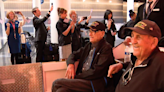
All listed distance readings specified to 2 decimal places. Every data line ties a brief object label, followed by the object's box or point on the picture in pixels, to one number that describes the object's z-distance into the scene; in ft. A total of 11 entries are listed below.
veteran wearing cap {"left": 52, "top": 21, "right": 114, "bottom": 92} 5.82
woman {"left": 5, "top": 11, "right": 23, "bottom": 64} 11.63
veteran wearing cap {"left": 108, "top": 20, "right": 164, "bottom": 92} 3.48
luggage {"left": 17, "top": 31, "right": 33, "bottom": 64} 13.38
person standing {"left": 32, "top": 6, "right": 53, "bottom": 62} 11.48
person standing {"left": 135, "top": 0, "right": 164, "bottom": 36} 5.58
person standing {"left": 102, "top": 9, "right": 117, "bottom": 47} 12.75
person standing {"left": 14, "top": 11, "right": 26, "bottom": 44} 13.26
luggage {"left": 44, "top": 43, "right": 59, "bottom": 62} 12.64
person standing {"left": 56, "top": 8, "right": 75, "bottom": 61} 10.45
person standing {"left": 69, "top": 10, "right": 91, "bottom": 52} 10.95
